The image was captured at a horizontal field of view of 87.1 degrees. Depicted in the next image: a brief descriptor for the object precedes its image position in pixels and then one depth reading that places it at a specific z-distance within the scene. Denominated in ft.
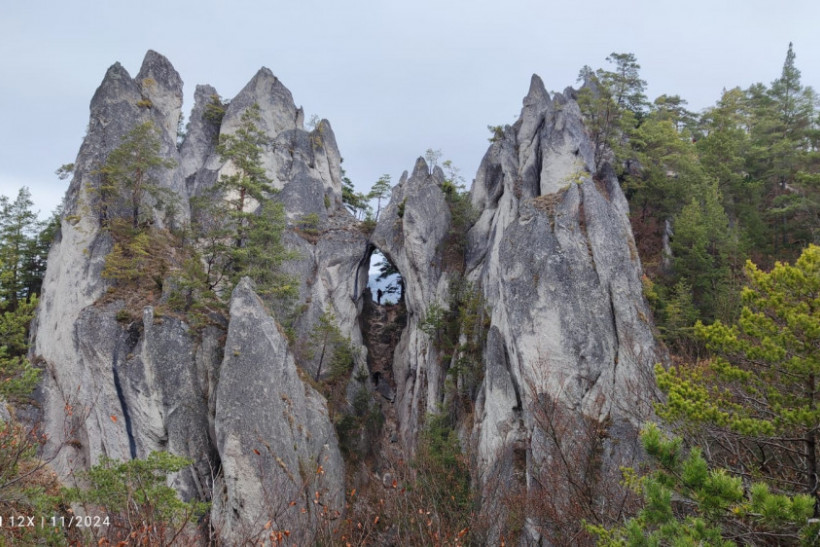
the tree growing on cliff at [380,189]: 125.39
